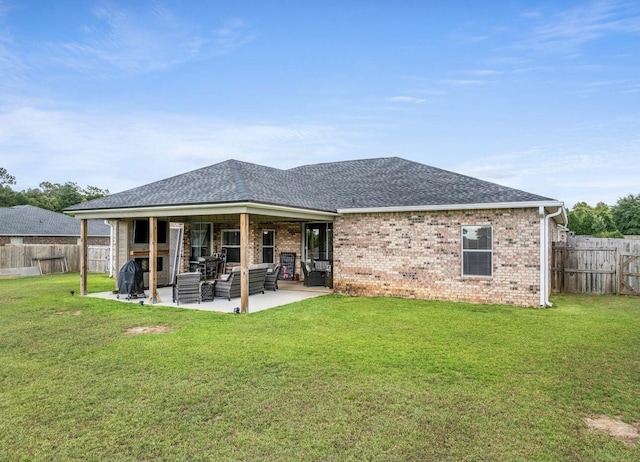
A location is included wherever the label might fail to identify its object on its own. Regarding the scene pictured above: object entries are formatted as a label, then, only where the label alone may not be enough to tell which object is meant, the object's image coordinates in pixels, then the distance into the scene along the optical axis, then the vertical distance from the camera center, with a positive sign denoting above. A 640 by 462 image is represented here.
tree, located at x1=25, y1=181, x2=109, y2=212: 47.28 +5.55
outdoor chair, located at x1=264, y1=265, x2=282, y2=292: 13.84 -1.46
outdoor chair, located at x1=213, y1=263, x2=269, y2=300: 11.73 -1.36
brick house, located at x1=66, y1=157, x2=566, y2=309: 10.62 +0.56
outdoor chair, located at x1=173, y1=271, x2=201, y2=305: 11.02 -1.40
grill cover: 12.13 -1.30
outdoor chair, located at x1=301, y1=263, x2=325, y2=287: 14.90 -1.49
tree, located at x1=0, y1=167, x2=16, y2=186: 50.62 +7.71
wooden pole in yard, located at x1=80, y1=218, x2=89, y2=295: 12.87 -0.76
